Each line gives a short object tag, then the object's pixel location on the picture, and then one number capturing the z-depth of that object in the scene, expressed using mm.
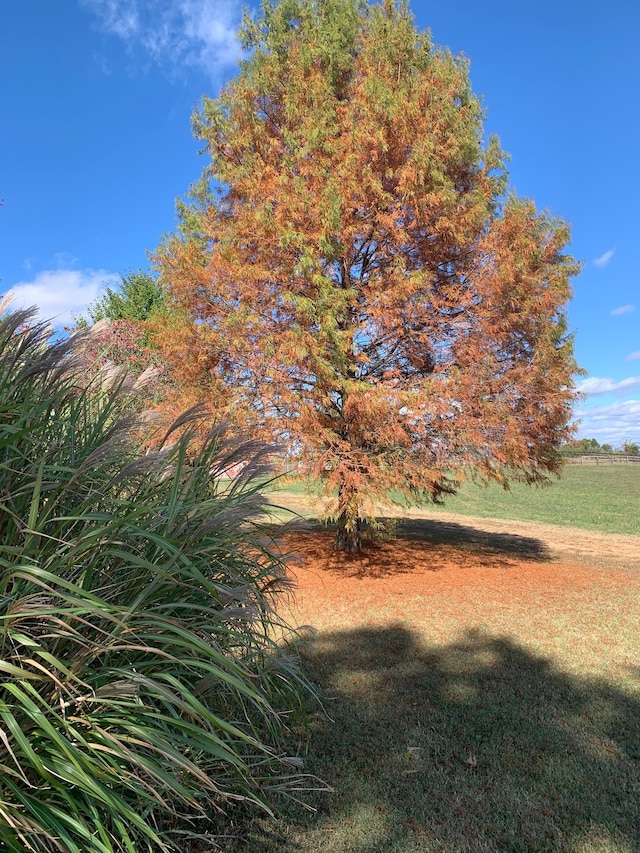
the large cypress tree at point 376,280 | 7422
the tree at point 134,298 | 20797
